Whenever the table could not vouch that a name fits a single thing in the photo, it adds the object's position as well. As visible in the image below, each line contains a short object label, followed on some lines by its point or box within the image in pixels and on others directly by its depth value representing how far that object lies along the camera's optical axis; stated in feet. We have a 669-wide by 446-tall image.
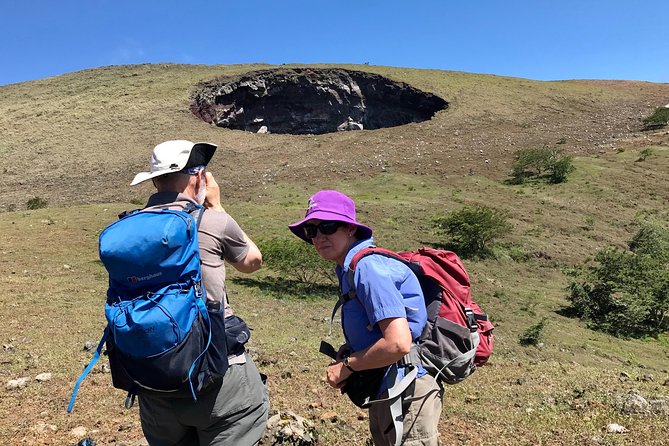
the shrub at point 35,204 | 62.75
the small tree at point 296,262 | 35.24
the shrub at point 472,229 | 44.47
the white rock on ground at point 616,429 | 12.23
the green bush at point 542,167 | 68.13
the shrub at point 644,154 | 74.86
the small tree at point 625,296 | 32.12
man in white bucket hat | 6.05
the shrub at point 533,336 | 27.04
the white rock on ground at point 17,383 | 15.12
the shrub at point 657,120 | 94.89
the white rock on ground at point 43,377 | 15.89
